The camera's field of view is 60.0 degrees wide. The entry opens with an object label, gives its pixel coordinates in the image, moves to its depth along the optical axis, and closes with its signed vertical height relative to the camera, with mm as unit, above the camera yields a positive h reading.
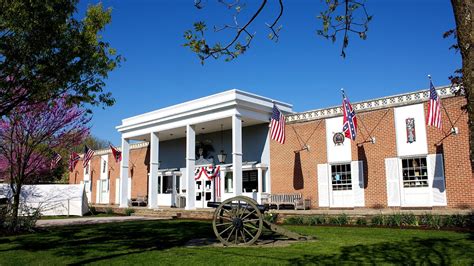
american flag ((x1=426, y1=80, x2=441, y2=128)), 14992 +2572
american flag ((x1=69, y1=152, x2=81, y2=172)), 29462 +1980
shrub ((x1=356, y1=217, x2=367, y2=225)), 14545 -1342
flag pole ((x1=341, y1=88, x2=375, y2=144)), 18422 +2339
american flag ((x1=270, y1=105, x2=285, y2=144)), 19766 +2787
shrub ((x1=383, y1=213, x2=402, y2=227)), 13727 -1249
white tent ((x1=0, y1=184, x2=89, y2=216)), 22706 -601
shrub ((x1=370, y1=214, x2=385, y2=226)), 14177 -1280
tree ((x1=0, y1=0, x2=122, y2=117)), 8782 +3177
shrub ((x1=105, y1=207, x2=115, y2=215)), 24694 -1471
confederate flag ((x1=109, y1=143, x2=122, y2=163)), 28812 +2260
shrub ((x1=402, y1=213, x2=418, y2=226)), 13534 -1238
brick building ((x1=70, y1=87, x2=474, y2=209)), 16516 +1473
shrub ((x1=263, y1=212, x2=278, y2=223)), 15859 -1269
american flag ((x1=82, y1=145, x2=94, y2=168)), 27812 +2128
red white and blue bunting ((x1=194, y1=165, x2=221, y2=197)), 24203 +646
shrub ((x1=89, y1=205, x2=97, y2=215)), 24314 -1434
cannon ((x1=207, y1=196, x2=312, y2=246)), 10078 -877
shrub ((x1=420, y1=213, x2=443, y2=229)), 12906 -1223
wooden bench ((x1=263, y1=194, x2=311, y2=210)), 19969 -826
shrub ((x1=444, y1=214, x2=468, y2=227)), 12531 -1185
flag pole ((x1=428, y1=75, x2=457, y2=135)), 16078 +2241
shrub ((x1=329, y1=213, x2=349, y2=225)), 14895 -1309
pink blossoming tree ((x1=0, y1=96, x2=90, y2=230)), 15953 +2399
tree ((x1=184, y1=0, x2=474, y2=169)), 3031 +1040
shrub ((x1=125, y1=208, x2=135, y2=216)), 23522 -1427
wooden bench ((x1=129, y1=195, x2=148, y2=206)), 28716 -1048
